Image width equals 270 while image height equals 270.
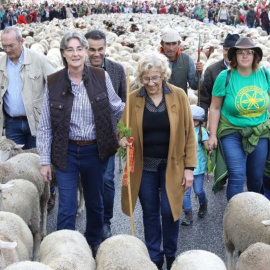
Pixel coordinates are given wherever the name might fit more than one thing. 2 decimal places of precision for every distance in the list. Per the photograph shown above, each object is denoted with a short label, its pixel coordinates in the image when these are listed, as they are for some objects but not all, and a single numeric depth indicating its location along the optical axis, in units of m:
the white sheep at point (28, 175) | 5.48
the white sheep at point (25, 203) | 4.81
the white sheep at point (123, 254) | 3.65
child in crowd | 5.73
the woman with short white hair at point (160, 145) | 4.06
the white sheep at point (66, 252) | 3.67
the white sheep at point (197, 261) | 3.65
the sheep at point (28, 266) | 3.32
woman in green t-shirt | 4.71
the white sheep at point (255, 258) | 3.56
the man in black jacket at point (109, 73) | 4.88
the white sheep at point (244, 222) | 4.24
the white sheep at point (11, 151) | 6.04
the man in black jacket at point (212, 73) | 6.01
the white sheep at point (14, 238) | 3.82
